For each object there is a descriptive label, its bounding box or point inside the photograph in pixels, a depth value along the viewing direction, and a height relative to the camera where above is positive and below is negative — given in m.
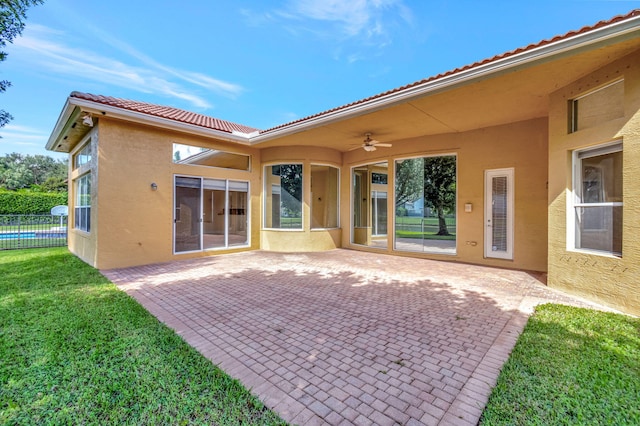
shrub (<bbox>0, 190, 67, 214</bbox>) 22.48 +0.79
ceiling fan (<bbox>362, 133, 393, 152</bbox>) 8.53 +2.09
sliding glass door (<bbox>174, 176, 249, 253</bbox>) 8.80 -0.10
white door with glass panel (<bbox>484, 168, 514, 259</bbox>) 7.74 -0.04
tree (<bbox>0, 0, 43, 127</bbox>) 6.41 +4.56
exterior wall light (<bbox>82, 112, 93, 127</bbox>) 6.96 +2.32
